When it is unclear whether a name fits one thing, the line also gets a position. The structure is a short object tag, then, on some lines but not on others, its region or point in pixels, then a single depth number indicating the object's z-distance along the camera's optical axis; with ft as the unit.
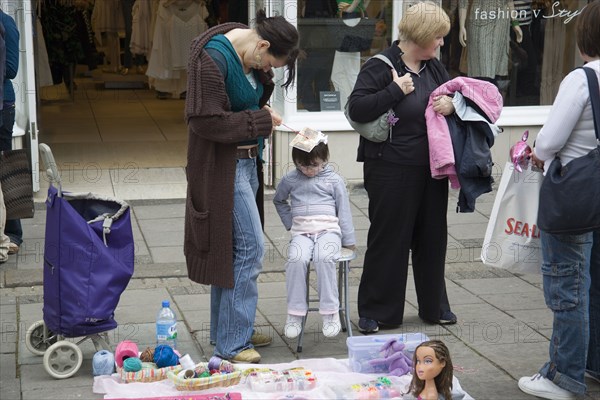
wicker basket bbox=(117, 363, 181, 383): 31.06
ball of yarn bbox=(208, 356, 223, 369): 31.37
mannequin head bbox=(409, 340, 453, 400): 28.64
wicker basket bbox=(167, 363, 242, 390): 30.34
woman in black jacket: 35.02
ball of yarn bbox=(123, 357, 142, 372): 31.28
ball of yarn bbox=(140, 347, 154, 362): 32.31
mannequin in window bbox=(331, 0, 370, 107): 59.70
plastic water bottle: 33.59
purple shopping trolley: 31.30
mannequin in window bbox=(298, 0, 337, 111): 59.06
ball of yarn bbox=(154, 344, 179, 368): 31.94
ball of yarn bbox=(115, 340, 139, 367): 32.04
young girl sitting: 34.28
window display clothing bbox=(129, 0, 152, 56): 90.31
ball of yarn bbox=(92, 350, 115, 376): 31.69
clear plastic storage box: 32.33
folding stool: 34.77
